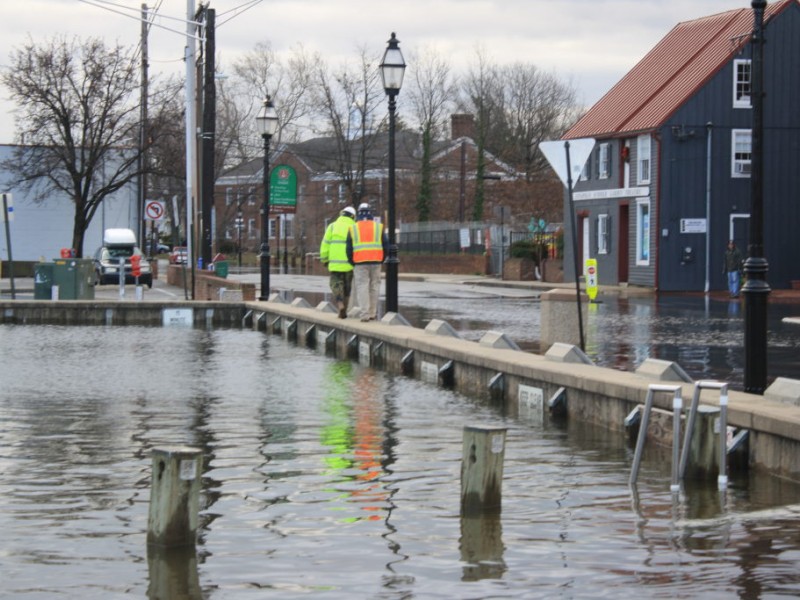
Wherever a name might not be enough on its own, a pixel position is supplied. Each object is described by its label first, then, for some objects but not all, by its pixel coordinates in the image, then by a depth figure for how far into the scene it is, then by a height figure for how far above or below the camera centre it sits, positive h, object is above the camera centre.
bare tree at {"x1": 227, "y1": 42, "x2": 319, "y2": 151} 94.56 +9.48
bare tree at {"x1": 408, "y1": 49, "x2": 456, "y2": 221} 91.12 +8.66
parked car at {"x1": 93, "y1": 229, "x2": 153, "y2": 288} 53.91 -0.29
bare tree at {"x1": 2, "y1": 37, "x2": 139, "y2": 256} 54.72 +5.07
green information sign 49.34 +1.98
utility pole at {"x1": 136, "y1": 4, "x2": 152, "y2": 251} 55.58 +3.51
